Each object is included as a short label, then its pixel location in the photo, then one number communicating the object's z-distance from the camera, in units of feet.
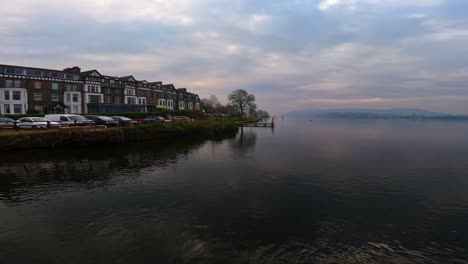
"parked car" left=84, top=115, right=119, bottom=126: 138.41
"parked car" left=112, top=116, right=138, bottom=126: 148.97
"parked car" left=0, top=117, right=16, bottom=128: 112.07
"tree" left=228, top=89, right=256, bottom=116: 424.05
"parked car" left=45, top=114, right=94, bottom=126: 125.70
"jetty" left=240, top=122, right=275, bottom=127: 304.91
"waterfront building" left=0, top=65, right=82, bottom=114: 199.00
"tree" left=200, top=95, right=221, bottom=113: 455.79
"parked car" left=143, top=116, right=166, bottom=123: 178.76
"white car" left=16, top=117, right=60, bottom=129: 113.70
